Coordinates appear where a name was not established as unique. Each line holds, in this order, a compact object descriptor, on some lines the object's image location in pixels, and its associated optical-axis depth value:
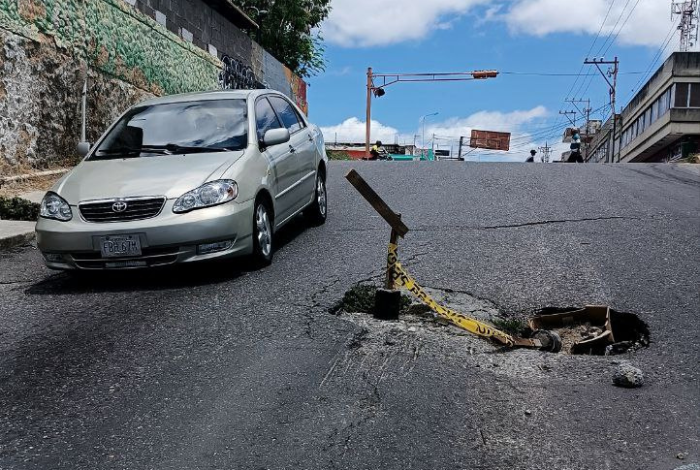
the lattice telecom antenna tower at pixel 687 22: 50.69
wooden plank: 4.45
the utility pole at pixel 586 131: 84.00
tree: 33.56
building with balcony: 39.69
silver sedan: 5.87
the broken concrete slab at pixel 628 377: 4.07
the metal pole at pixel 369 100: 45.66
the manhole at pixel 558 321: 4.84
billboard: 65.75
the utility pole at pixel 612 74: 61.44
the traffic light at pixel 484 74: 39.81
